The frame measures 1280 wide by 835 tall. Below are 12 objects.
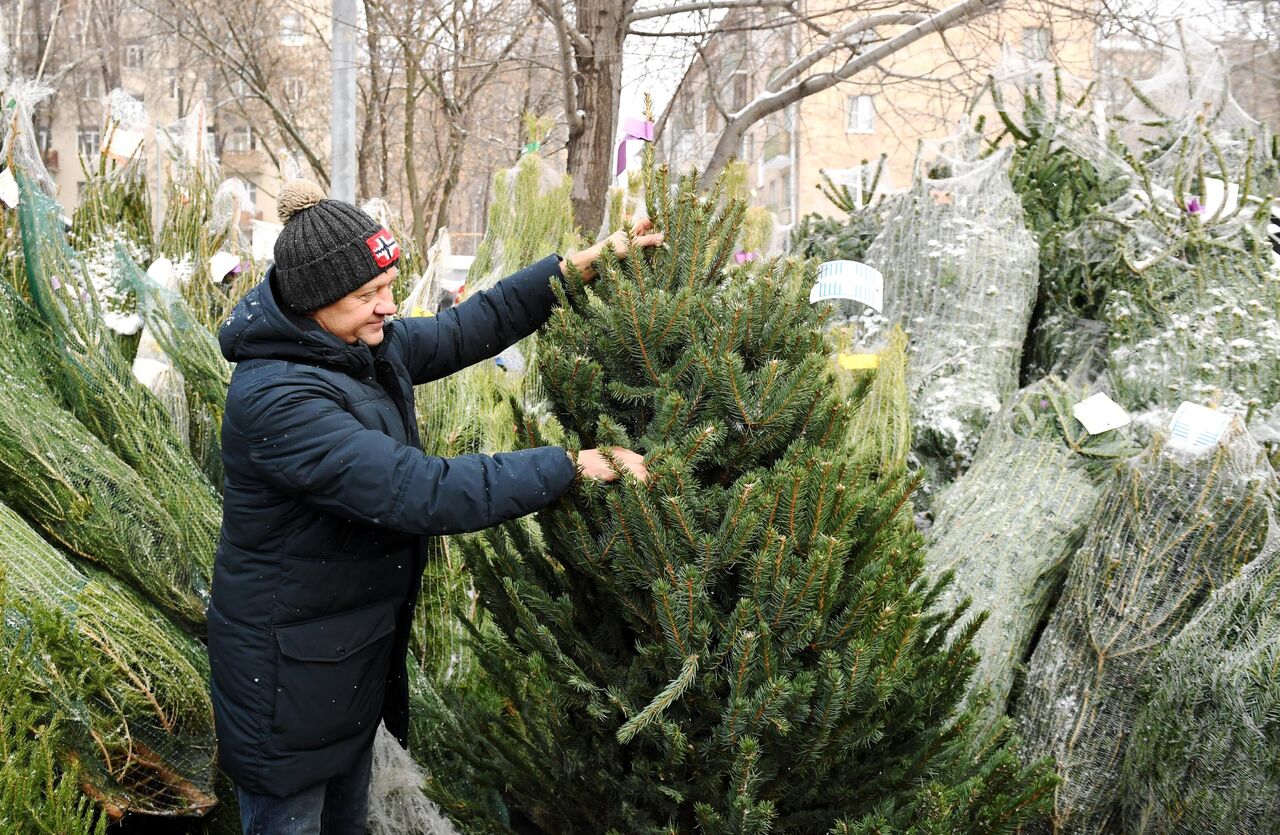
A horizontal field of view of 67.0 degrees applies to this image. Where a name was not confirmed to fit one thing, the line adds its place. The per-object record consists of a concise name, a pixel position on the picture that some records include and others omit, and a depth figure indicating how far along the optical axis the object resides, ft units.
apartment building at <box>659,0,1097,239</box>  25.46
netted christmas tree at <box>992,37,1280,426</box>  12.49
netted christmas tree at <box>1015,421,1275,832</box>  9.07
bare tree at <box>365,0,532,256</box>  30.50
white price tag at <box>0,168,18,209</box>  13.33
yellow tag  10.62
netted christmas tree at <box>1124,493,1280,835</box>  7.68
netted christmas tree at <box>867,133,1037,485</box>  13.37
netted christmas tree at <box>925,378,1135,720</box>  10.25
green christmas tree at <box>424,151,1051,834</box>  5.45
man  5.78
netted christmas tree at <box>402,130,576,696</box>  9.48
